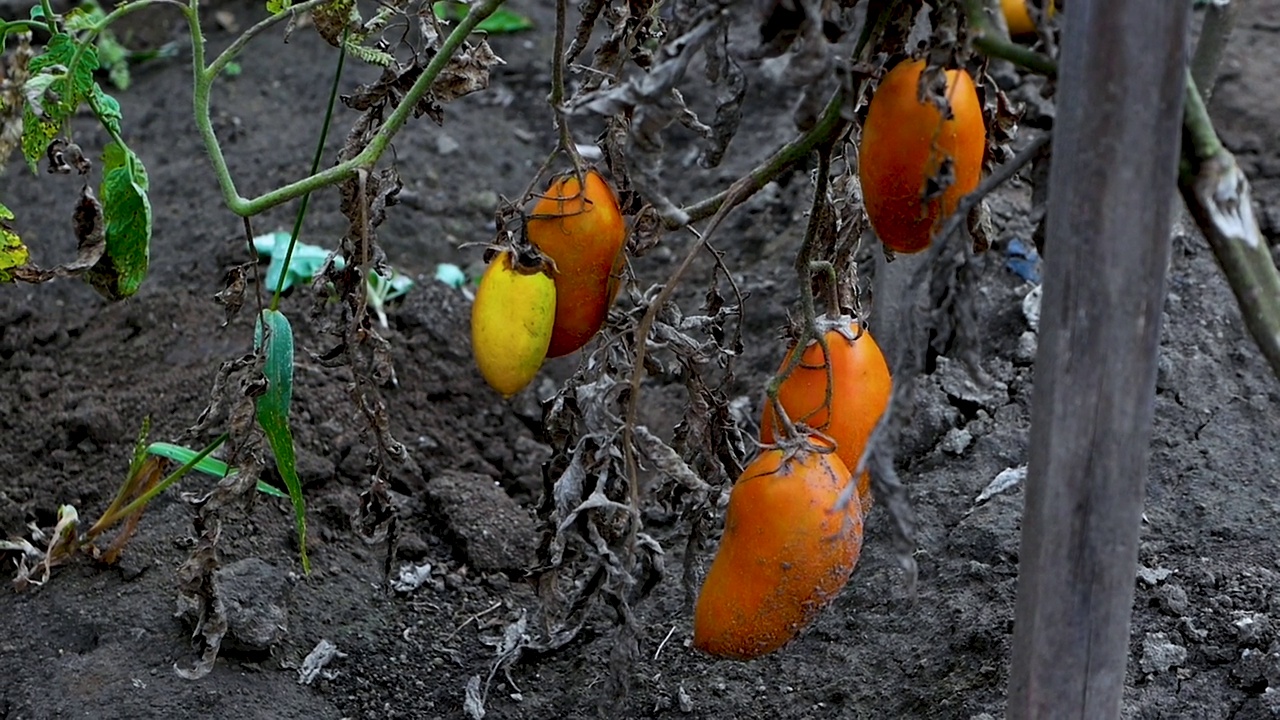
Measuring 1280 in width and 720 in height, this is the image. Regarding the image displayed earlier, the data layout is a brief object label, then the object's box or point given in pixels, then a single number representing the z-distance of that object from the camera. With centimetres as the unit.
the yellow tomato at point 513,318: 138
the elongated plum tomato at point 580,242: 138
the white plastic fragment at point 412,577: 162
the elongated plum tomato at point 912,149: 131
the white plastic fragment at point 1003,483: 161
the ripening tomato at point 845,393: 137
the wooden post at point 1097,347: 124
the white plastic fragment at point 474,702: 152
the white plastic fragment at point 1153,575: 151
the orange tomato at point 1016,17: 206
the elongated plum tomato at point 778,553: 135
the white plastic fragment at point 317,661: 154
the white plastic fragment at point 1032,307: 174
